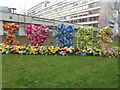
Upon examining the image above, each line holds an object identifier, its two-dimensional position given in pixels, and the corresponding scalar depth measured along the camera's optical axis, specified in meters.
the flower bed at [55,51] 6.48
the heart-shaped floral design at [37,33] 7.80
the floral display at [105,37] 8.66
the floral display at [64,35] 7.65
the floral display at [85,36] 8.59
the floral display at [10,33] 7.91
